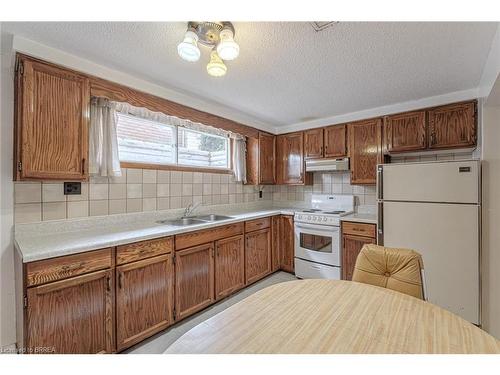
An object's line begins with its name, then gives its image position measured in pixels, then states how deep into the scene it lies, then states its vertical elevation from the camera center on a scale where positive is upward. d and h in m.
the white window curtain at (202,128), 2.16 +0.74
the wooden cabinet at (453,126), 2.29 +0.64
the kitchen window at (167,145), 2.30 +0.52
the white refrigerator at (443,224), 1.99 -0.35
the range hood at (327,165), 3.07 +0.32
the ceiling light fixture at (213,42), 1.28 +0.86
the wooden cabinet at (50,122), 1.49 +0.47
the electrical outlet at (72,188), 1.84 +0.01
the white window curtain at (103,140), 1.98 +0.43
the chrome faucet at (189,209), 2.71 -0.25
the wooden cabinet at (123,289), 1.34 -0.76
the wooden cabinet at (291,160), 3.56 +0.45
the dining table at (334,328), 0.72 -0.50
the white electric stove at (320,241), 2.82 -0.70
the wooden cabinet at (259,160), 3.57 +0.45
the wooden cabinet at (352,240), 2.61 -0.62
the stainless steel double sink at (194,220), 2.48 -0.37
